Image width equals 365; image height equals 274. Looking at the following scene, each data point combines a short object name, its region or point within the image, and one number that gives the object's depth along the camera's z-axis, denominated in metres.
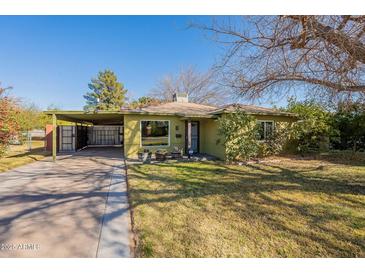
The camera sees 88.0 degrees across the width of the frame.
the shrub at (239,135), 9.10
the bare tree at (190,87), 29.50
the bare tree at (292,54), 4.02
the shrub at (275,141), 10.88
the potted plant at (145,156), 10.11
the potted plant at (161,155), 10.16
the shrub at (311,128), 11.02
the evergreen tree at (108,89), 37.16
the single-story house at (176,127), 10.52
